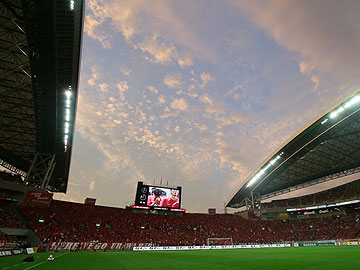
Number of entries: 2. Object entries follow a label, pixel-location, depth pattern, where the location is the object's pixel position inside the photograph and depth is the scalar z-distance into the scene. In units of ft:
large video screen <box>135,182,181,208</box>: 155.02
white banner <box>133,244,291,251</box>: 109.73
